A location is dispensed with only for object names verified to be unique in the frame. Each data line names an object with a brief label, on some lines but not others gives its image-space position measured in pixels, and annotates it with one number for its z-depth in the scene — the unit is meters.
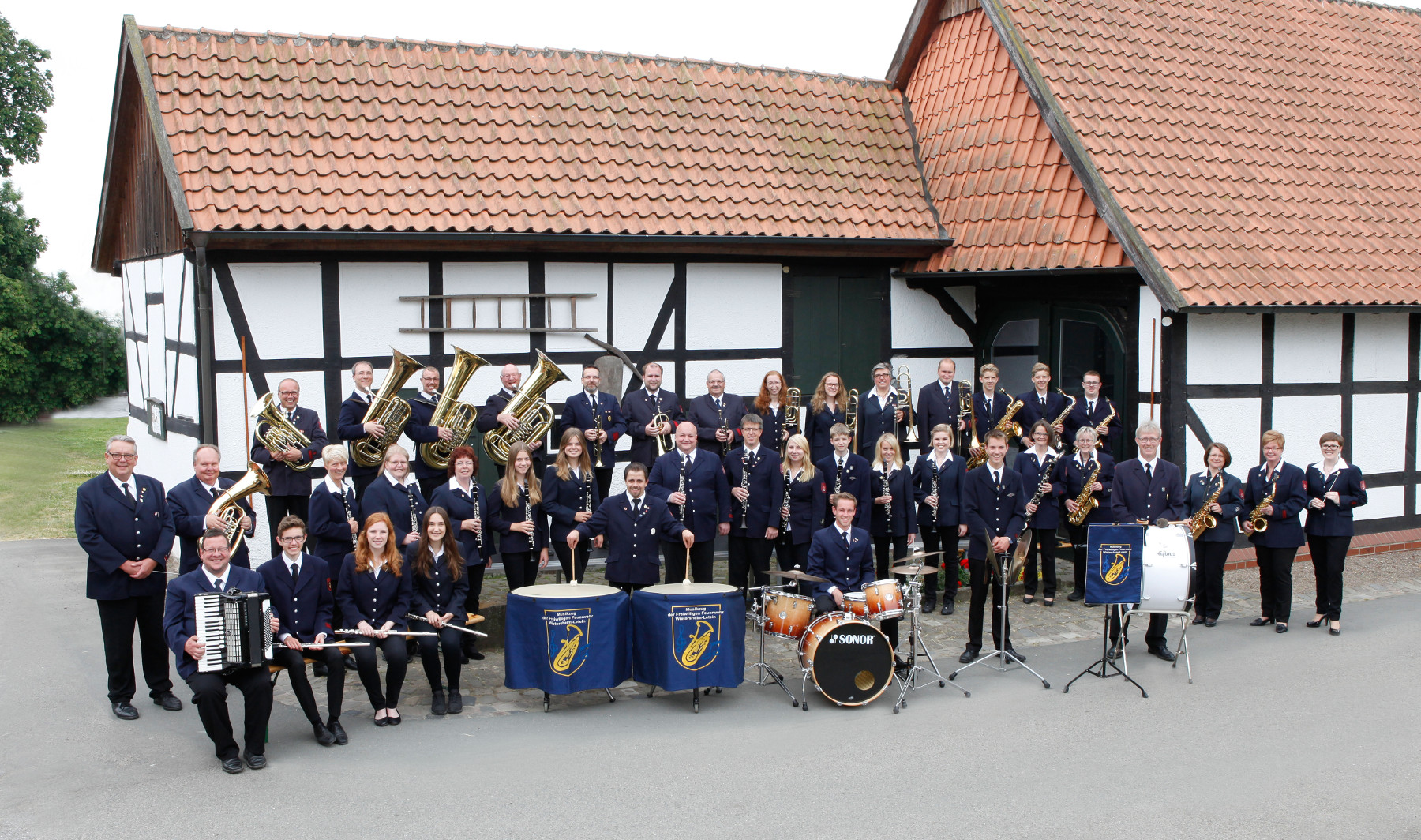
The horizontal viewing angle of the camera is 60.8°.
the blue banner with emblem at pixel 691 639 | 8.02
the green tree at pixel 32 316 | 27.58
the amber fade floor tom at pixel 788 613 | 8.14
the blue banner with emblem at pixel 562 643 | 7.95
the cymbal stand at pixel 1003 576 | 8.70
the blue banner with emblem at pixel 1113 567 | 8.58
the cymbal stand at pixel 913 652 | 8.23
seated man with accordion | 6.96
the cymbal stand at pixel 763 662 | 8.27
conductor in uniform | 8.00
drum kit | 8.04
